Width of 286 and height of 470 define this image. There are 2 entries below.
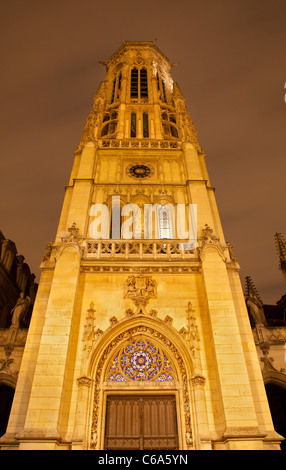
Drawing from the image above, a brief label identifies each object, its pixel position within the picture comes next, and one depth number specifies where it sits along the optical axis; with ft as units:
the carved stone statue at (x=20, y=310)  47.80
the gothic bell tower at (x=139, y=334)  33.53
